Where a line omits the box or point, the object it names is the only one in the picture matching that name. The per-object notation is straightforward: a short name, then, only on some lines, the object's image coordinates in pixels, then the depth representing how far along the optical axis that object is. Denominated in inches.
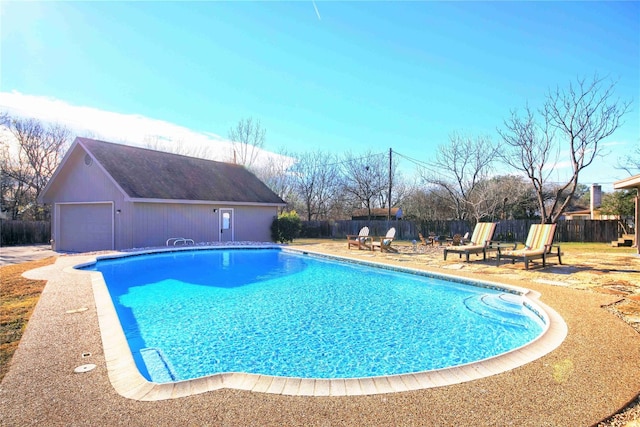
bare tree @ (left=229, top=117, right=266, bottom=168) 1306.6
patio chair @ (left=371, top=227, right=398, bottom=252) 612.4
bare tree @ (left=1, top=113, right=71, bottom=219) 971.9
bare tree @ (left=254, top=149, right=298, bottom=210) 1373.0
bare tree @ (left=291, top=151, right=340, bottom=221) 1365.7
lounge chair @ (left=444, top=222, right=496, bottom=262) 457.3
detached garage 609.6
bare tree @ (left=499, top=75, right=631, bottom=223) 647.1
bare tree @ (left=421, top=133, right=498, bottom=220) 887.7
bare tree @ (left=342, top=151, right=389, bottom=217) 1278.3
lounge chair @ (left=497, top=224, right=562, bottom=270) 388.8
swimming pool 183.0
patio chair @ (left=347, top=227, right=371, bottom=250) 638.5
